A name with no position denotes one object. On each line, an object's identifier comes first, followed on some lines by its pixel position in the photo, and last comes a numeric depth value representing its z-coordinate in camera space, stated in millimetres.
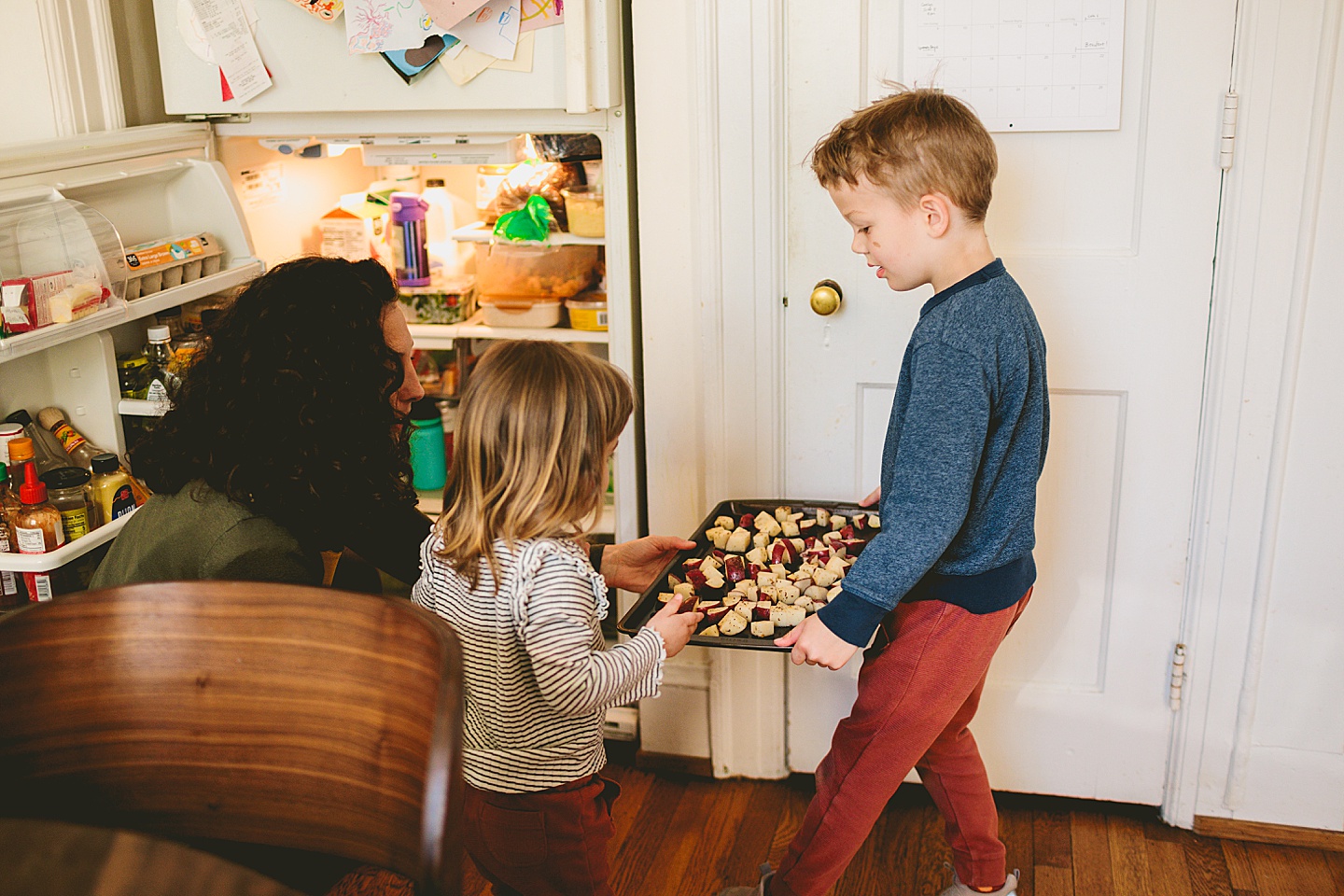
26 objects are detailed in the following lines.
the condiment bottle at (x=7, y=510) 1727
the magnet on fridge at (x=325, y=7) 1976
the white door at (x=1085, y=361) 1801
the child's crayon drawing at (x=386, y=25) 1922
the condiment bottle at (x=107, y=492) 1835
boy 1425
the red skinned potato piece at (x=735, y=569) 1655
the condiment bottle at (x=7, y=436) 1765
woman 1422
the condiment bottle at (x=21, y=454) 1694
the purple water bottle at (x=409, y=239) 2453
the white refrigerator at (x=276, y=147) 1876
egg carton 1911
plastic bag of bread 2285
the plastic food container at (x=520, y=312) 2336
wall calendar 1774
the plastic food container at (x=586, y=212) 2195
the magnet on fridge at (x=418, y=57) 1951
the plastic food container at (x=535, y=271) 2338
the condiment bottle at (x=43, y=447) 1880
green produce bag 2238
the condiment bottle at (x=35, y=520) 1709
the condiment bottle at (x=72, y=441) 1903
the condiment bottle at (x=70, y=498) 1764
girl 1313
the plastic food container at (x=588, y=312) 2297
